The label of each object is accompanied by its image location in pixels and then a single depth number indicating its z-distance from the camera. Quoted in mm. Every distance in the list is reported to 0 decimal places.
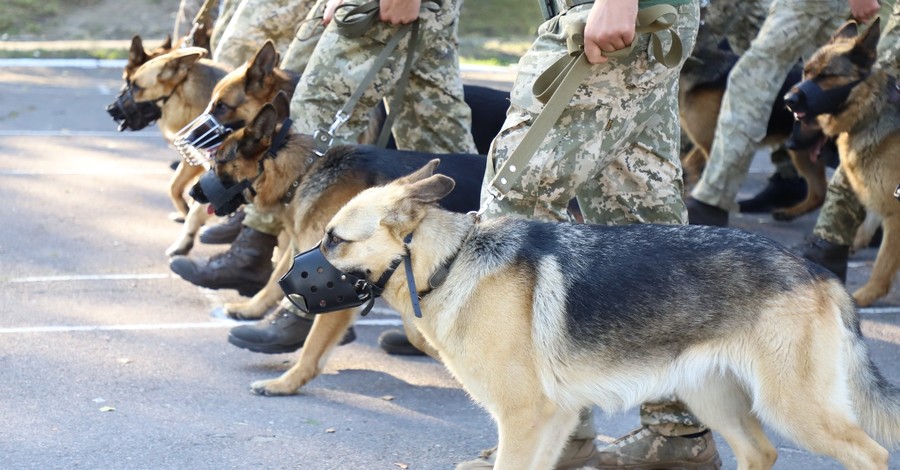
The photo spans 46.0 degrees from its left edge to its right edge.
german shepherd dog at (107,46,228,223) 6637
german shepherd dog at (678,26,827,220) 7867
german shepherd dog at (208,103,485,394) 4891
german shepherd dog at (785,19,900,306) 5961
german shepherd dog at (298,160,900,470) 3305
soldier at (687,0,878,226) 6859
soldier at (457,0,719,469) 3650
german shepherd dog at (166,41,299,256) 5750
